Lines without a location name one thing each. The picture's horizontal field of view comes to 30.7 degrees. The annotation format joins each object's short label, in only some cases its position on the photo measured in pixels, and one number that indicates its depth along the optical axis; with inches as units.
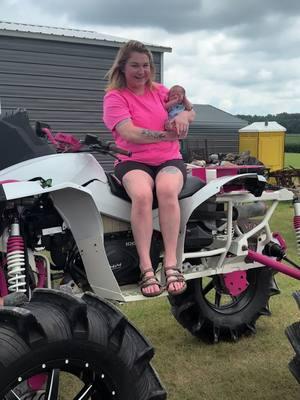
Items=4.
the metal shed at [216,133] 753.6
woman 126.7
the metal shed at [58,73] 467.8
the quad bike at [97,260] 91.9
